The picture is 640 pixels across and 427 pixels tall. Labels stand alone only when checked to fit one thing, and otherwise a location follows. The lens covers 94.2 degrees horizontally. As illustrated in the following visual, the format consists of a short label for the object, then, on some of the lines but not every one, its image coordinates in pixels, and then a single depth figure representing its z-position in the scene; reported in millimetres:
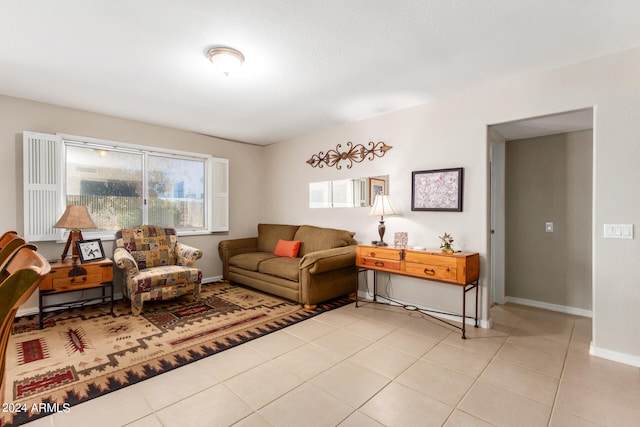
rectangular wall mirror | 4062
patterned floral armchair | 3406
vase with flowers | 3090
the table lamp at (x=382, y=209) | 3656
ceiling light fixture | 2391
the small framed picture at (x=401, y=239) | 3593
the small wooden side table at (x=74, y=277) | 3116
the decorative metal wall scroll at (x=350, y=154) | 4044
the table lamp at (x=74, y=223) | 3367
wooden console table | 2875
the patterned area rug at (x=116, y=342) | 1978
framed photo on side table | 3434
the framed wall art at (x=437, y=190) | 3291
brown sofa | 3654
